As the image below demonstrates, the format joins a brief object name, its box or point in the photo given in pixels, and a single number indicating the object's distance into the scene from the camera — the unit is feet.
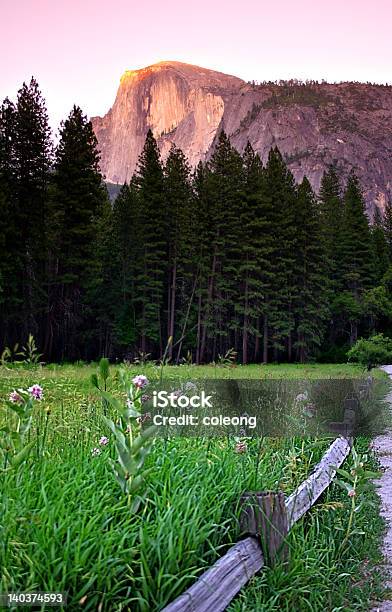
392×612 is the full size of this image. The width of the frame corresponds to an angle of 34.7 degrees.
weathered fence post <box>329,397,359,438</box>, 27.90
